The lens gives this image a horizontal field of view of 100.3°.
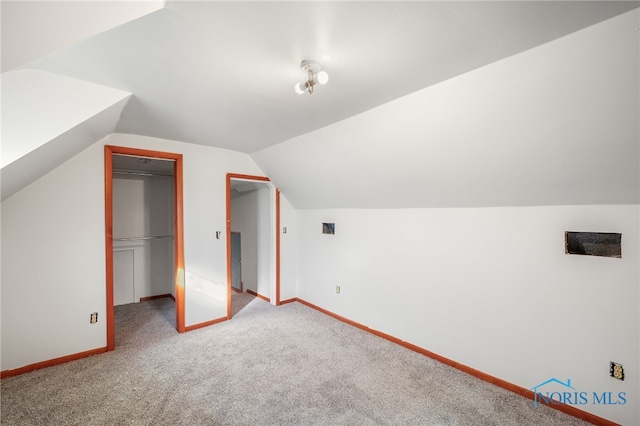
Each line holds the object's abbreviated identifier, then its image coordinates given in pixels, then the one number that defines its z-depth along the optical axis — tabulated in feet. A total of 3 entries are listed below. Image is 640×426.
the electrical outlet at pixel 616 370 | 5.91
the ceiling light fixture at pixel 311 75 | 5.19
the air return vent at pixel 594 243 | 5.97
